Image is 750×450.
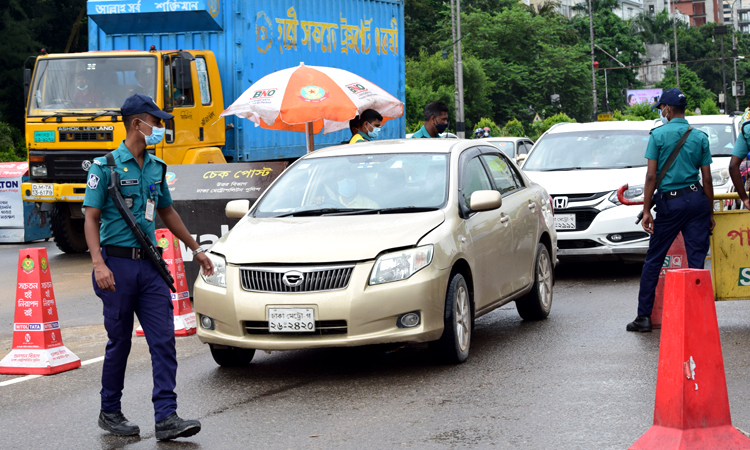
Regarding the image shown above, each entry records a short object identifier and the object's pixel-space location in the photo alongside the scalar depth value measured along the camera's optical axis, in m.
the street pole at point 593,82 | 65.75
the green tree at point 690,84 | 114.20
